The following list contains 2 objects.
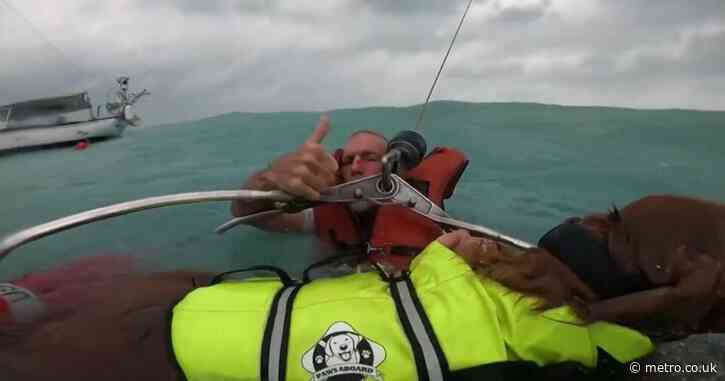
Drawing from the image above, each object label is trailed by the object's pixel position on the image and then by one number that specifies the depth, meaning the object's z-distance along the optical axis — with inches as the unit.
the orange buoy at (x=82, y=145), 295.9
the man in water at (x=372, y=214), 82.8
